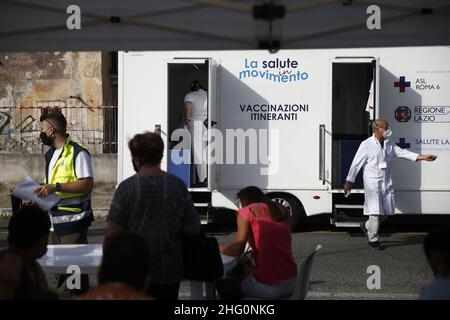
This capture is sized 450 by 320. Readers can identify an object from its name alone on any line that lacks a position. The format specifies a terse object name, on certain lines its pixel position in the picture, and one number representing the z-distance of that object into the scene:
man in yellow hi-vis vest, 6.84
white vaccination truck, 11.66
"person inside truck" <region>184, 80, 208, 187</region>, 12.11
